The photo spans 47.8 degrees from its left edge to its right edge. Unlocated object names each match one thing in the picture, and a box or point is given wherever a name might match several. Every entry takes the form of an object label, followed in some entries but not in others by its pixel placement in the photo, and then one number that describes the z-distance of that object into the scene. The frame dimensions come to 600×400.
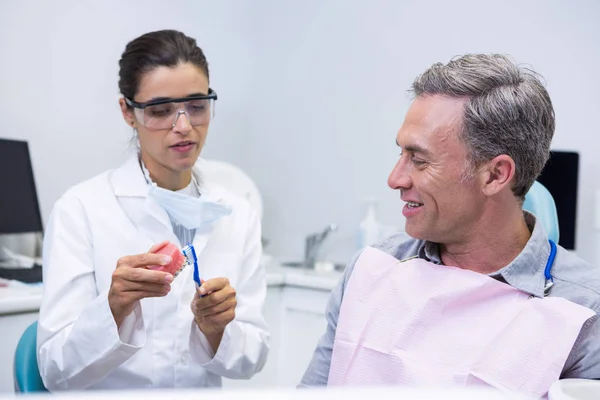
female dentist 1.45
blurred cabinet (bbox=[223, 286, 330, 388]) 2.65
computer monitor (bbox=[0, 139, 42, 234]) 2.22
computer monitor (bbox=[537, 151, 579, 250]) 2.37
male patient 1.12
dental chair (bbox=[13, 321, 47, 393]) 1.43
